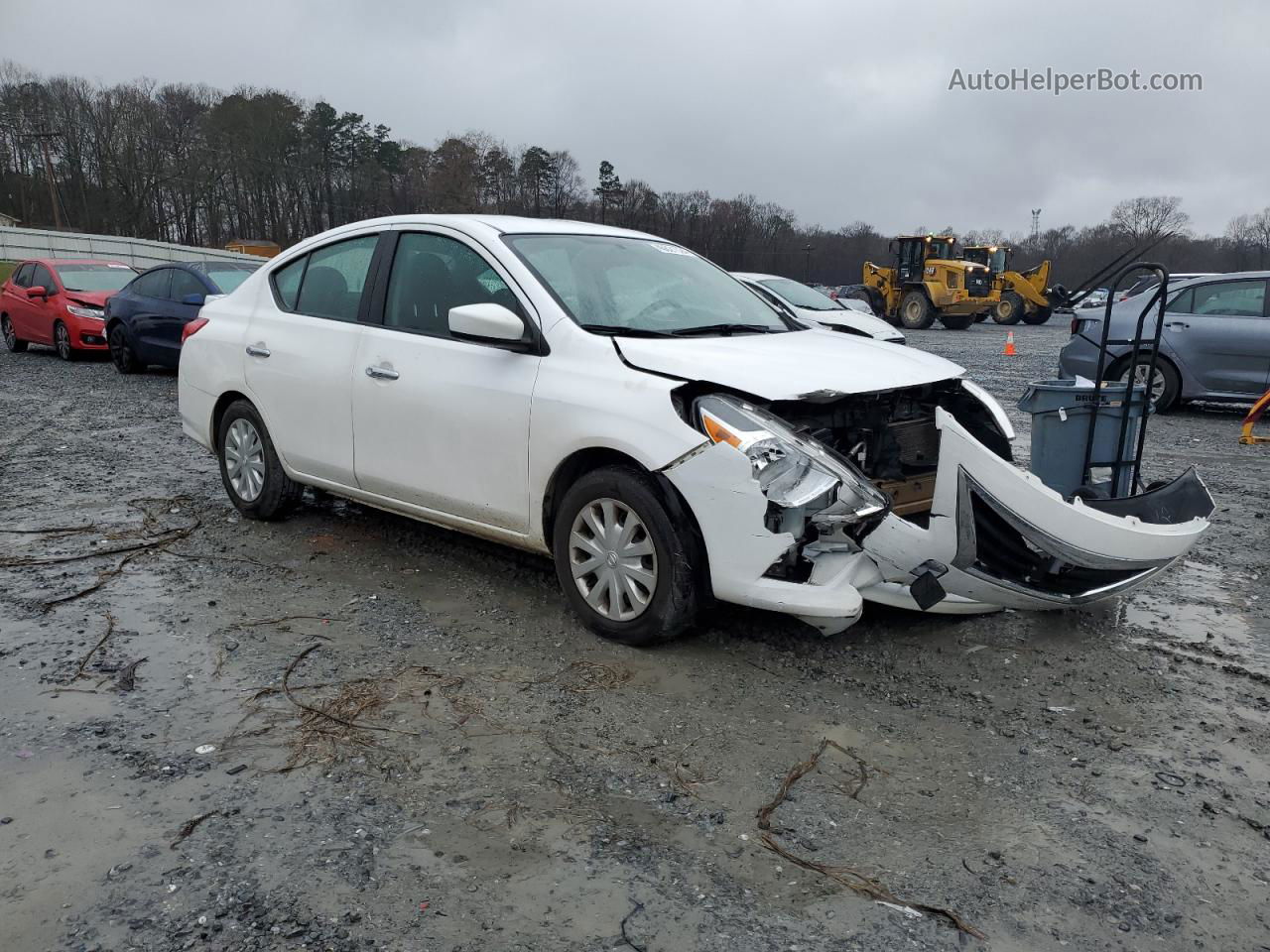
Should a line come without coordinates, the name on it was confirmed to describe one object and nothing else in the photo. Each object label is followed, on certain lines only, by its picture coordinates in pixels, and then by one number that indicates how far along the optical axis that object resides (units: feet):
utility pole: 194.46
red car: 50.62
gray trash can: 16.65
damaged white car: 12.13
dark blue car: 43.78
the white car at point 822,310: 36.27
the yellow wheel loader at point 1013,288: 115.34
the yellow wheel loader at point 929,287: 106.42
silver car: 34.81
